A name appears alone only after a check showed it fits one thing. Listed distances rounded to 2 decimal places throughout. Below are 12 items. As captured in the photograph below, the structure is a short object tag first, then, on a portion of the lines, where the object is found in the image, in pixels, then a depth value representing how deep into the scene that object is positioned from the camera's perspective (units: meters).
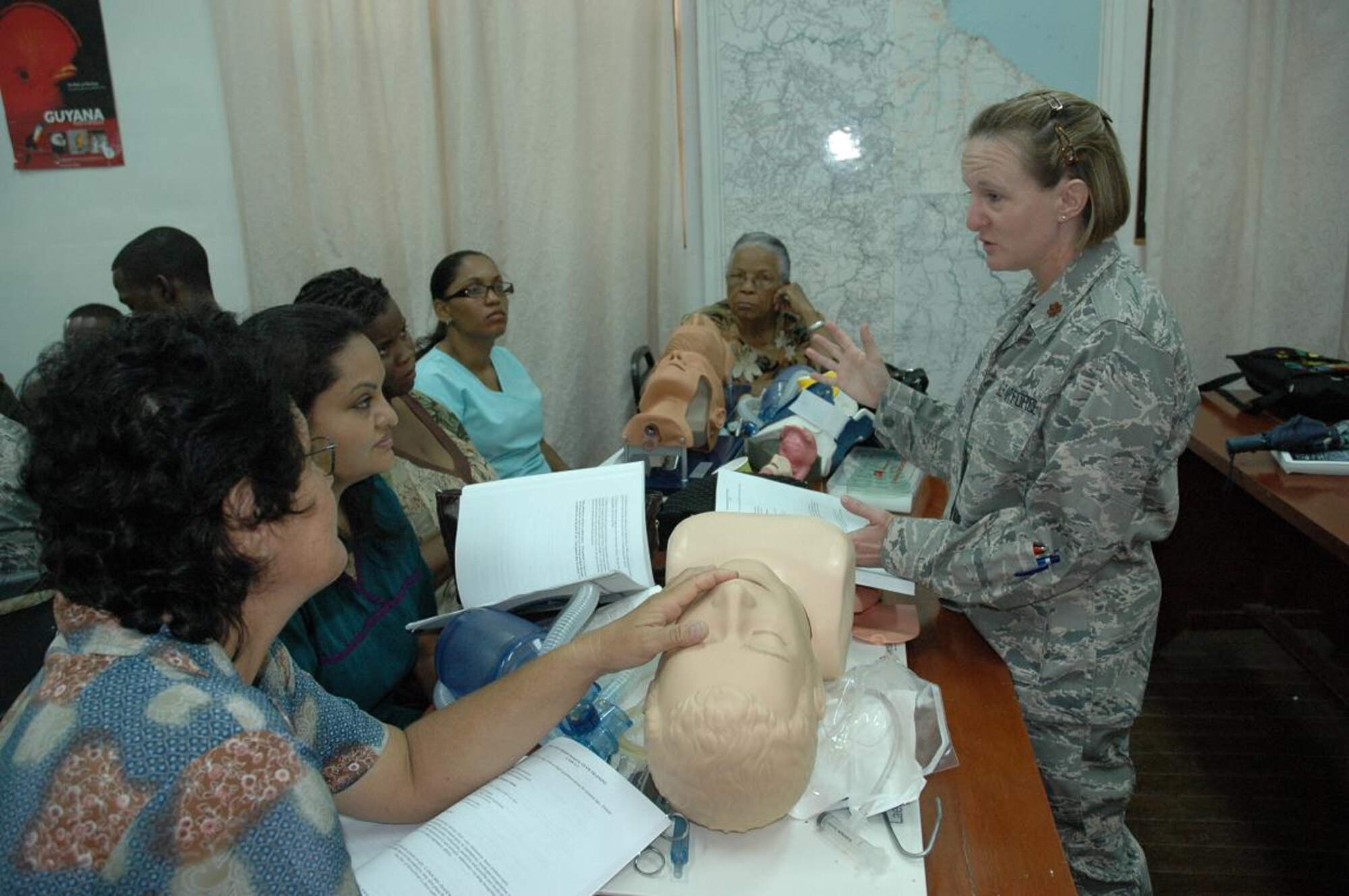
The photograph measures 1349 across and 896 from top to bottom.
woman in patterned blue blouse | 0.78
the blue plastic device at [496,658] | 1.32
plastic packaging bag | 1.18
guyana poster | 4.04
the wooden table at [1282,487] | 2.09
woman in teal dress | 1.49
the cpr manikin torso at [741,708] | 1.07
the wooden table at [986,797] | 1.09
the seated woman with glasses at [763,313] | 3.70
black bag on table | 2.79
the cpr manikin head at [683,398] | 2.52
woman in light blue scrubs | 2.81
